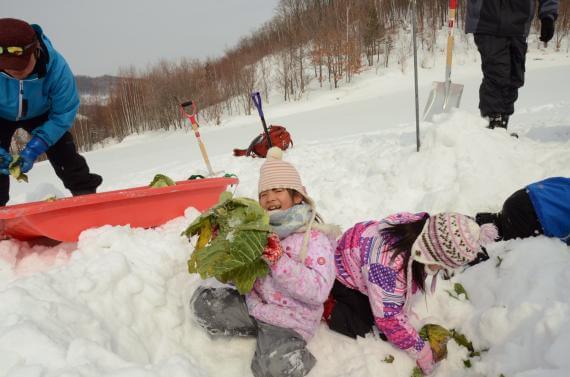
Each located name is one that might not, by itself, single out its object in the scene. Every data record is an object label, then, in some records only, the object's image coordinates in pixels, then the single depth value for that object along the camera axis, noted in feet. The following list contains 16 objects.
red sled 6.88
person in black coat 11.20
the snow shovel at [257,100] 16.67
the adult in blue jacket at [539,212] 6.11
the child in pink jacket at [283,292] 5.35
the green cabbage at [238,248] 5.01
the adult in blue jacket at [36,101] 7.43
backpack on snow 19.80
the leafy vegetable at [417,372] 5.56
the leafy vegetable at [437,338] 5.59
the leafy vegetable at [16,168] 8.45
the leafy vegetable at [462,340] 5.67
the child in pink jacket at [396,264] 5.08
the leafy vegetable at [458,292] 6.51
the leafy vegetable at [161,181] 9.58
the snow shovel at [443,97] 13.15
